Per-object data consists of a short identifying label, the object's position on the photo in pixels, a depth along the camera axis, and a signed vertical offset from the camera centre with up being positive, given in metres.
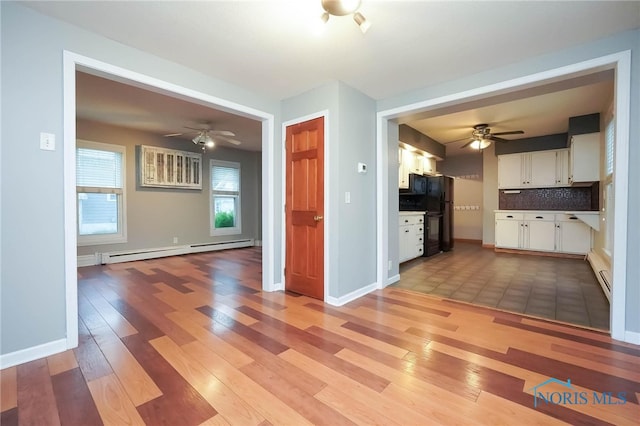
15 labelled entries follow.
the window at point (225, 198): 6.64 +0.27
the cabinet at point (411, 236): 4.89 -0.50
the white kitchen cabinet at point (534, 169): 5.87 +0.89
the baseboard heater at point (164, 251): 5.02 -0.88
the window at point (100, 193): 4.76 +0.28
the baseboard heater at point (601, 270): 3.21 -0.83
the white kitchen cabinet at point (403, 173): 5.42 +0.72
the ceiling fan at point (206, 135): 4.79 +1.29
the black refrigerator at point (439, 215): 5.82 -0.12
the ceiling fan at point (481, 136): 5.14 +1.36
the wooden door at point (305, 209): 3.10 +0.00
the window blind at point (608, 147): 3.70 +0.87
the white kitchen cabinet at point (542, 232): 5.50 -0.48
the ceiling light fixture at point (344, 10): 1.65 +1.20
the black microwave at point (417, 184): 5.74 +0.53
